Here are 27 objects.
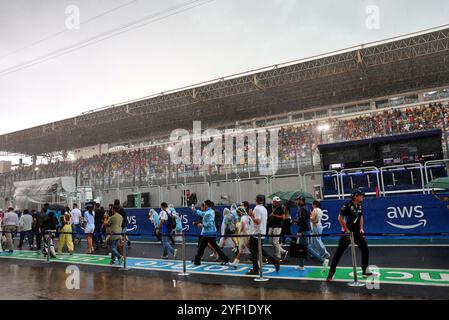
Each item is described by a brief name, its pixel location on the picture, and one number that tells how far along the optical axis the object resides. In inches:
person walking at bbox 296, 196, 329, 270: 329.4
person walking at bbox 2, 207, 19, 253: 510.9
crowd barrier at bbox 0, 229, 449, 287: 244.8
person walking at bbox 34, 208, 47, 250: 491.0
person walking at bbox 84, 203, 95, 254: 503.5
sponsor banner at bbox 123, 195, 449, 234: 414.3
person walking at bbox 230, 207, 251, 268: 330.6
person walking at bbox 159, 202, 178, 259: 425.9
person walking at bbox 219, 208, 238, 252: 381.1
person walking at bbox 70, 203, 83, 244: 564.9
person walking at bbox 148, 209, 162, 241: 472.7
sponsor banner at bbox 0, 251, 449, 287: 253.1
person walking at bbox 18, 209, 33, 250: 559.5
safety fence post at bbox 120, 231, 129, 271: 335.8
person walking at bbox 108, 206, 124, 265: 354.9
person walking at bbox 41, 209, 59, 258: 470.7
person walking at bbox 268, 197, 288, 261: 322.7
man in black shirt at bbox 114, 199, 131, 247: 418.5
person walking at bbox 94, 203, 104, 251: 531.8
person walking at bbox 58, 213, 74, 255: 451.8
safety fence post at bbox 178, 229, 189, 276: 304.9
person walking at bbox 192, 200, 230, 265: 335.0
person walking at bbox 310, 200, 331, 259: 358.0
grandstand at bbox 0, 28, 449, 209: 639.1
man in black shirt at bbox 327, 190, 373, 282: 254.7
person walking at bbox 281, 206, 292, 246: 345.1
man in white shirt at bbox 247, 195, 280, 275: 294.2
